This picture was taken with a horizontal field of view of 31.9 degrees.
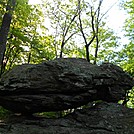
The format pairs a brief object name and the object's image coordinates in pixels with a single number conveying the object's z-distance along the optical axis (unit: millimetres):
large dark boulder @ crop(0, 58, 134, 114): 9602
